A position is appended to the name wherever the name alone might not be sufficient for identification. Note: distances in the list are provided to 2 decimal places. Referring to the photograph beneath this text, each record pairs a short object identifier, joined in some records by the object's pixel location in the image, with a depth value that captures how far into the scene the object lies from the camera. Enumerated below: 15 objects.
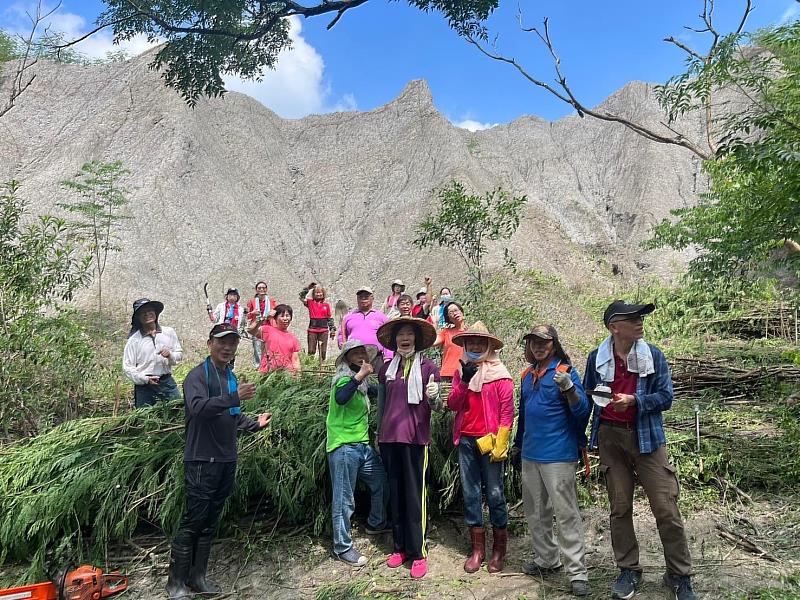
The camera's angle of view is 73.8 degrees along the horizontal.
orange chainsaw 3.17
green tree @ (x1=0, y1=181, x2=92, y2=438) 5.09
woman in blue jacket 3.23
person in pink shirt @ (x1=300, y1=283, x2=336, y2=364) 8.38
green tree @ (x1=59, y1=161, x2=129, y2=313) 14.10
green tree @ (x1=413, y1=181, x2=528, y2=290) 11.16
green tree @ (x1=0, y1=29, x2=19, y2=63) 29.52
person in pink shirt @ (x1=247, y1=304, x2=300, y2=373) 5.43
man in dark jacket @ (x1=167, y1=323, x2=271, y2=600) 3.28
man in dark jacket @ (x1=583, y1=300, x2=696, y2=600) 2.98
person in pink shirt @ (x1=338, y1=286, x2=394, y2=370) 5.54
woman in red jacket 3.53
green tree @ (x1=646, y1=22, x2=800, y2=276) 3.96
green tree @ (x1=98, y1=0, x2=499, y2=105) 4.07
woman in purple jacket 3.63
